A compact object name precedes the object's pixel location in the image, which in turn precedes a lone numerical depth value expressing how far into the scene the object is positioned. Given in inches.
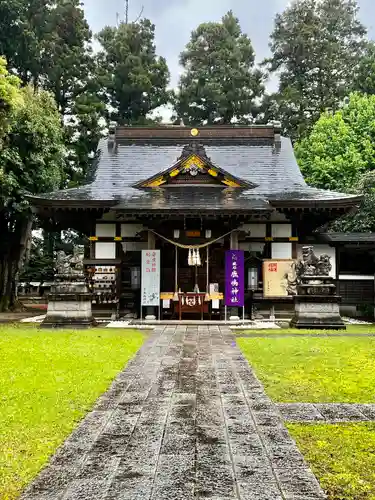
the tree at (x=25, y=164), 714.8
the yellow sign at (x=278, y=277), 624.7
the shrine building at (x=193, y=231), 598.9
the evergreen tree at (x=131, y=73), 1354.6
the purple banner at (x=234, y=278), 597.9
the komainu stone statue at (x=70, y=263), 528.4
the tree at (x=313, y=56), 1441.9
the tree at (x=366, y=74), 1288.1
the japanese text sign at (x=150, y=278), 594.5
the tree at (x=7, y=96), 485.4
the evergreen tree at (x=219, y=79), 1489.9
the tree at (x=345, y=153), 919.9
